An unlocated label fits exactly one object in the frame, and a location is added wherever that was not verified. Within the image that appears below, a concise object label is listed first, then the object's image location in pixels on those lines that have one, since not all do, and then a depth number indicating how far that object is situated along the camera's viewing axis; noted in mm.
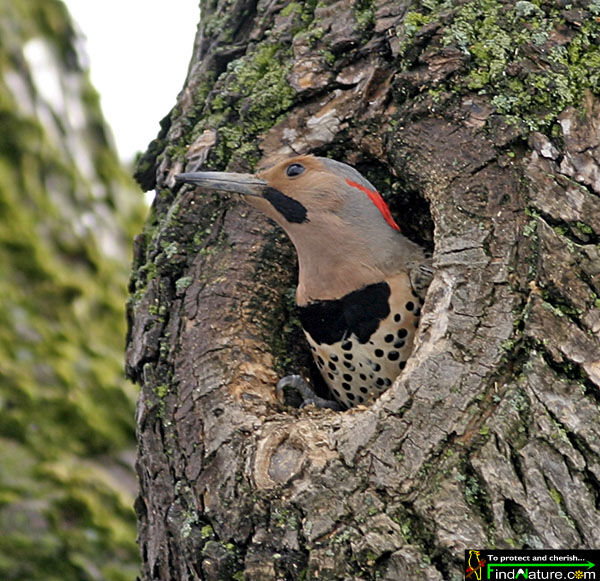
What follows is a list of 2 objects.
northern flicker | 6668
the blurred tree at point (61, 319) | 7293
